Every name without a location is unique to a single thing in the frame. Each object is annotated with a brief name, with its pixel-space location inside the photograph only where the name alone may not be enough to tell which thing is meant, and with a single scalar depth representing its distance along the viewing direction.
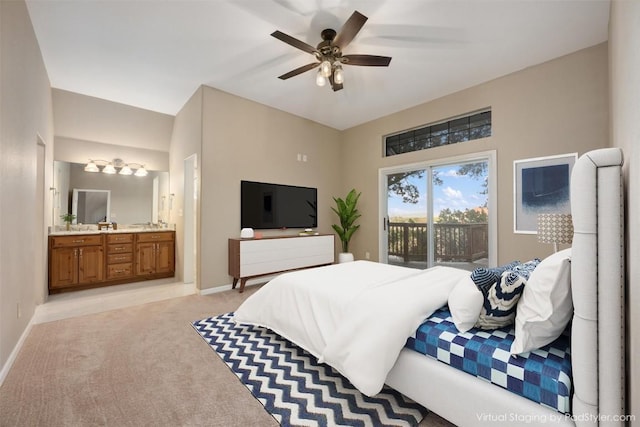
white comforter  1.53
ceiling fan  2.48
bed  1.06
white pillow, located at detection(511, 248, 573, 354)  1.22
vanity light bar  4.49
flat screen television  4.46
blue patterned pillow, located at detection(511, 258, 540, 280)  1.61
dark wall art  3.21
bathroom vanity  3.93
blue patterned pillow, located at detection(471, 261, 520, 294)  1.43
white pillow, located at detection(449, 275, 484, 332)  1.45
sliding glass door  3.97
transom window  3.98
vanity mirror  4.30
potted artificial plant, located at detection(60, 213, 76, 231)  4.32
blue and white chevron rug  1.53
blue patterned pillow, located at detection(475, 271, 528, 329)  1.37
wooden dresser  4.00
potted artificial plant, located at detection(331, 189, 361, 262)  5.39
